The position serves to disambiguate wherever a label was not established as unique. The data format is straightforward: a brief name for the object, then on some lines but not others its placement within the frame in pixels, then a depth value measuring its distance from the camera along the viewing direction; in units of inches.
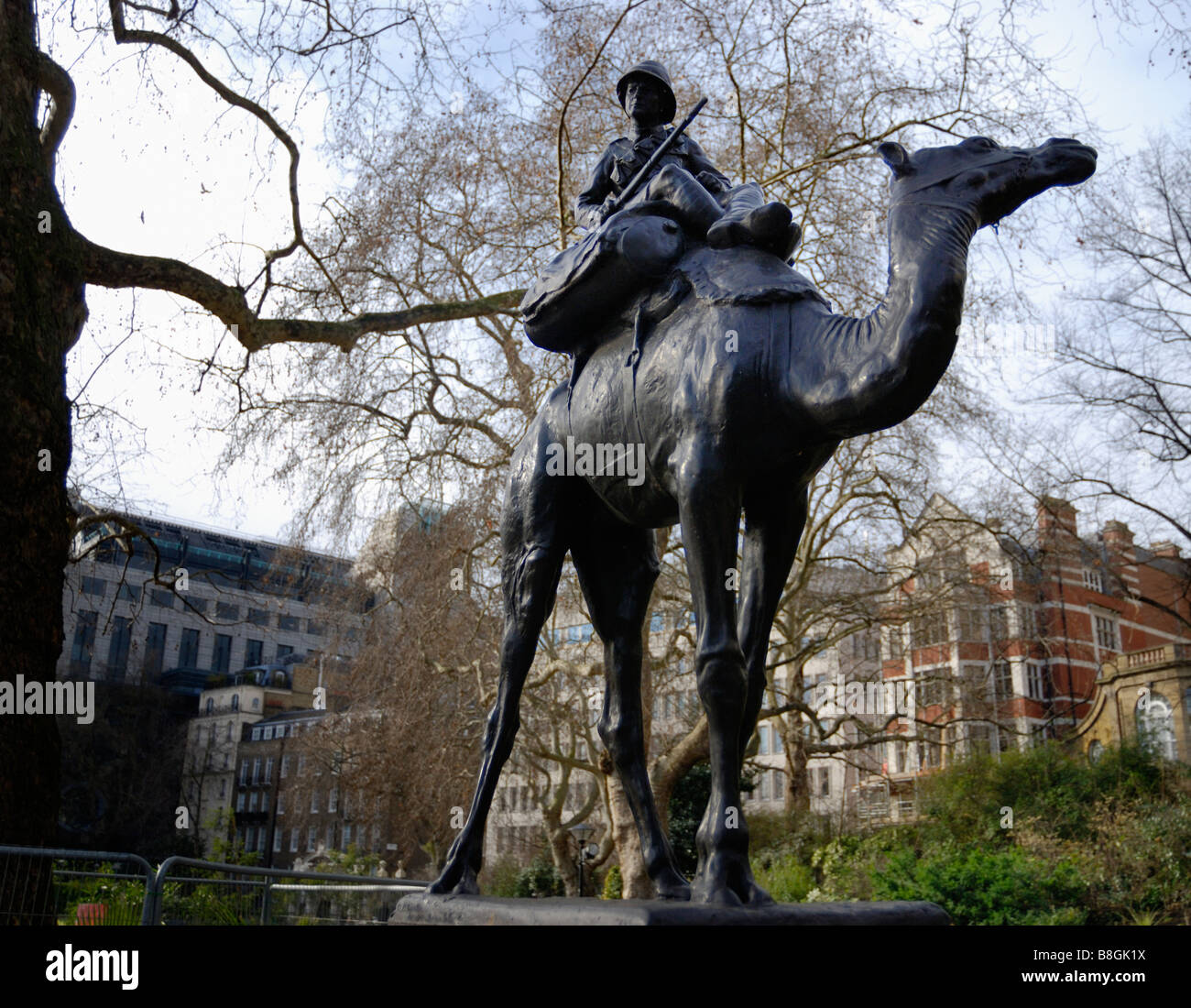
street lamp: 873.3
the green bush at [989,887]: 469.1
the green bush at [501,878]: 1100.5
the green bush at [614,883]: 800.9
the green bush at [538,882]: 1088.8
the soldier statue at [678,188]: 130.7
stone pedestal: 100.2
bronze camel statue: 112.3
